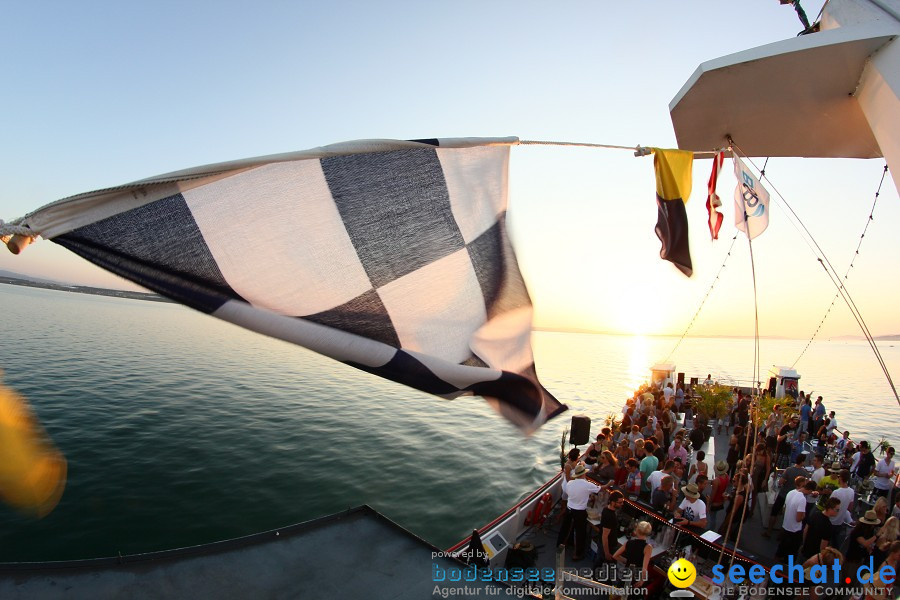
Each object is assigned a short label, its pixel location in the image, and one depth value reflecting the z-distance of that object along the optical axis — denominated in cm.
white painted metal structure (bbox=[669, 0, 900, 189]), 365
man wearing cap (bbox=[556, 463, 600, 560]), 751
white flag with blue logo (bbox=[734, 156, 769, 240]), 536
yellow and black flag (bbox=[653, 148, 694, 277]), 466
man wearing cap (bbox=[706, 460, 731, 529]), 880
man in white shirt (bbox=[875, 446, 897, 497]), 1026
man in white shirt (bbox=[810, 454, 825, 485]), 923
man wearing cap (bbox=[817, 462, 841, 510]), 778
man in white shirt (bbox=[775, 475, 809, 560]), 729
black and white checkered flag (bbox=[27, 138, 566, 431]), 229
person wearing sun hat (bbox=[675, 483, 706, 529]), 720
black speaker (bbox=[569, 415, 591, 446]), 1415
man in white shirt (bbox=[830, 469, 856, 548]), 782
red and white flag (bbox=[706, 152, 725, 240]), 577
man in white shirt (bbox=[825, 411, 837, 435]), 1510
